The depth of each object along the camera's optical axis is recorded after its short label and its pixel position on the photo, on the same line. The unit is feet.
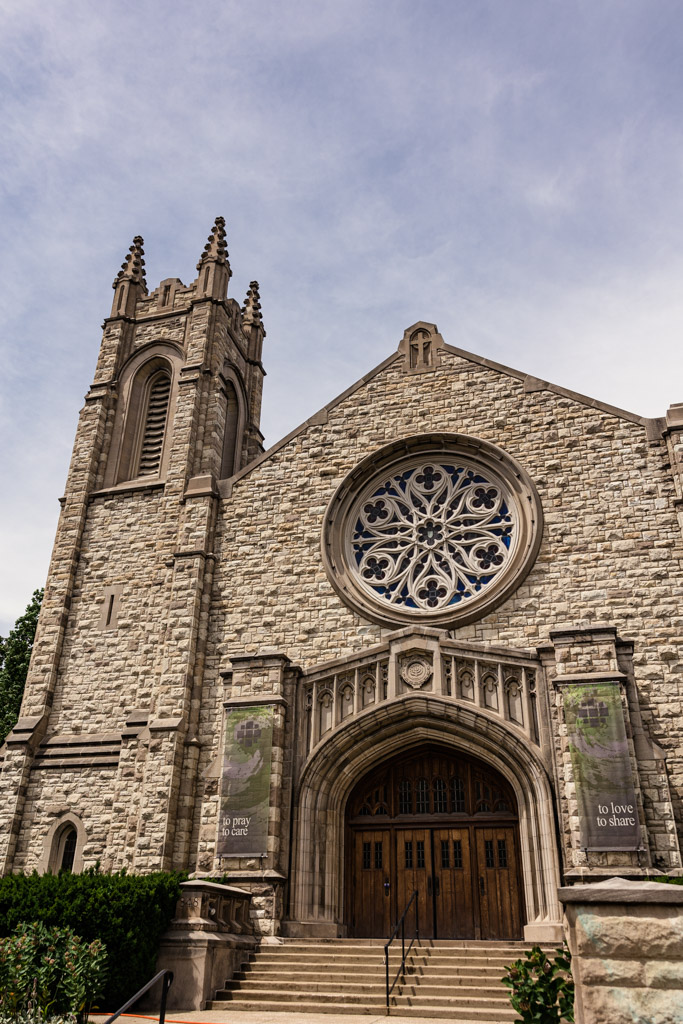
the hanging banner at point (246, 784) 44.52
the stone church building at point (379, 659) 43.27
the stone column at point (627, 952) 15.65
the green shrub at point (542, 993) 22.97
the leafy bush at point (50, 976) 26.81
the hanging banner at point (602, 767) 38.65
